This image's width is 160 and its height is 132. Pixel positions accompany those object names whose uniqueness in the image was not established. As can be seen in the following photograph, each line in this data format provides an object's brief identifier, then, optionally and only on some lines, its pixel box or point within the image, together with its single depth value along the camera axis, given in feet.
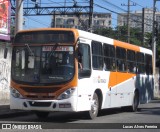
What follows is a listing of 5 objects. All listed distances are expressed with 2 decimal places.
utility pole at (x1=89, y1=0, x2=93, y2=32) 135.74
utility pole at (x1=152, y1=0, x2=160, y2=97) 133.20
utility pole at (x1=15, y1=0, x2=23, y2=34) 65.77
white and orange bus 50.70
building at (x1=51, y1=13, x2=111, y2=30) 292.20
